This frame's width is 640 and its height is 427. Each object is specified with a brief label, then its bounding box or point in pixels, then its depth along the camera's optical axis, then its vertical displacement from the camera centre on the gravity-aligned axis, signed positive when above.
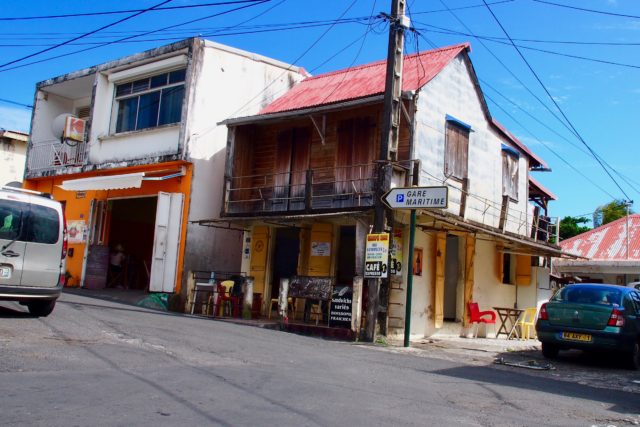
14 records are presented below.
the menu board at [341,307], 13.22 -0.34
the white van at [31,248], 9.58 +0.34
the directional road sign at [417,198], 11.90 +1.97
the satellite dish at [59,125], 21.66 +5.12
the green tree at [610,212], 45.66 +7.40
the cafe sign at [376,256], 12.91 +0.80
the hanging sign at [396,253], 13.54 +0.96
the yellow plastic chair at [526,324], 17.75 -0.56
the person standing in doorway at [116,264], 21.06 +0.38
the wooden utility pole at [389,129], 13.25 +3.59
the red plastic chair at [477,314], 17.14 -0.36
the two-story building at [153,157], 17.97 +3.83
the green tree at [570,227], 45.09 +5.91
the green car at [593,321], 11.17 -0.20
